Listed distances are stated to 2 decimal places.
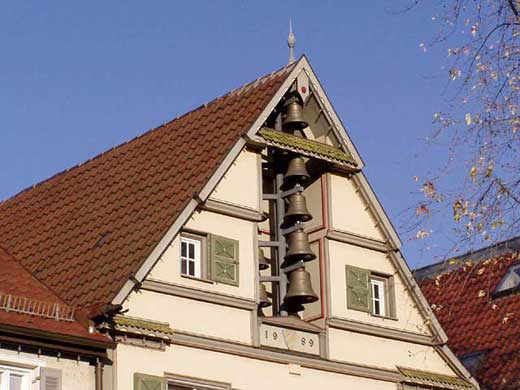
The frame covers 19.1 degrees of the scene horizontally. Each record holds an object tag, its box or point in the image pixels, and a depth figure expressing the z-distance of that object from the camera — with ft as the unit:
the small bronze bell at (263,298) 104.06
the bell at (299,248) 106.22
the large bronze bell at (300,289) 104.99
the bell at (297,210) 107.34
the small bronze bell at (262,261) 106.93
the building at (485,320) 122.72
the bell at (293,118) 108.17
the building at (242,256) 95.91
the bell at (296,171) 107.86
